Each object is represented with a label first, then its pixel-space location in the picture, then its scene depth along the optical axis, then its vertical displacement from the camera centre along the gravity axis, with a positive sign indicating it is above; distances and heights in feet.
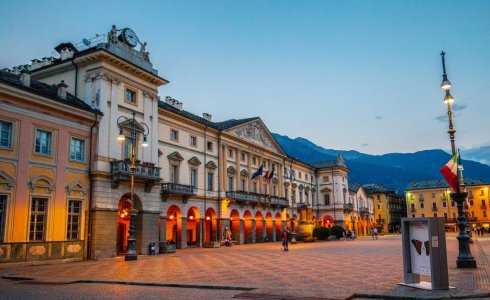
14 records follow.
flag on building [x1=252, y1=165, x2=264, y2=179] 168.76 +17.28
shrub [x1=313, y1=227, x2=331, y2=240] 200.96 -7.36
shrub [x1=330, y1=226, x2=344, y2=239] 214.90 -7.10
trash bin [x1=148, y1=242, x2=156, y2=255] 108.68 -7.37
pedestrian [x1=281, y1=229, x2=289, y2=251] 115.96 -6.53
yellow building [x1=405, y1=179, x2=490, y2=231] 374.22 +12.30
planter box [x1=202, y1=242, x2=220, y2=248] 145.81 -8.70
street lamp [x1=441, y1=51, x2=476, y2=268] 59.06 -2.93
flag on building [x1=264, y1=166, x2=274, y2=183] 175.52 +15.89
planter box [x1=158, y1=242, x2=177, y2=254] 114.52 -7.66
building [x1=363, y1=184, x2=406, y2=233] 409.49 +7.56
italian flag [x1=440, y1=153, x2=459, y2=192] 61.57 +6.13
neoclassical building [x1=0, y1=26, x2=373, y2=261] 84.64 +14.57
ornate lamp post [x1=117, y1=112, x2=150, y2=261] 88.22 -3.48
